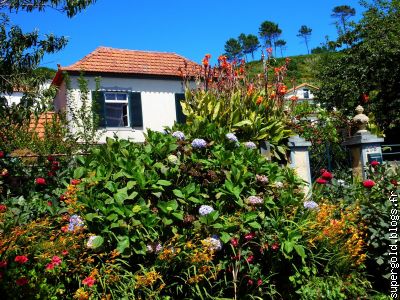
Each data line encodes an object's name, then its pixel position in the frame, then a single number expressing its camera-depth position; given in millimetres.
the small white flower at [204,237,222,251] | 3183
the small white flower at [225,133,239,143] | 4355
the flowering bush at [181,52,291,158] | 5301
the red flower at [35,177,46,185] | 3943
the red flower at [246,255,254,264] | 3367
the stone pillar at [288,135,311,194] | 5457
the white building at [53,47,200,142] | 17047
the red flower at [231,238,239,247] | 3341
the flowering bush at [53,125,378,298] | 3135
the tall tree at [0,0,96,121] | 5270
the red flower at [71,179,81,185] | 3492
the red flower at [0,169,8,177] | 4211
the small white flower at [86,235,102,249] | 2990
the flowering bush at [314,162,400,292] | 3814
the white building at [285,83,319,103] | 48844
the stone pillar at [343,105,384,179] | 6121
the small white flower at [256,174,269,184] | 3832
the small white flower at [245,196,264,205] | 3570
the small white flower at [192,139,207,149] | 4023
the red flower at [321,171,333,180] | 4520
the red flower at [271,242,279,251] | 3383
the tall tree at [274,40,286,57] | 98344
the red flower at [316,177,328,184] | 4430
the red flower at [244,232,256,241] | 3403
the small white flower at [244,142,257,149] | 4652
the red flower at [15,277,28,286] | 2559
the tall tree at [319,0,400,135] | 17625
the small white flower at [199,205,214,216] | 3374
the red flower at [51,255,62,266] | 2767
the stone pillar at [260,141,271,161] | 5230
